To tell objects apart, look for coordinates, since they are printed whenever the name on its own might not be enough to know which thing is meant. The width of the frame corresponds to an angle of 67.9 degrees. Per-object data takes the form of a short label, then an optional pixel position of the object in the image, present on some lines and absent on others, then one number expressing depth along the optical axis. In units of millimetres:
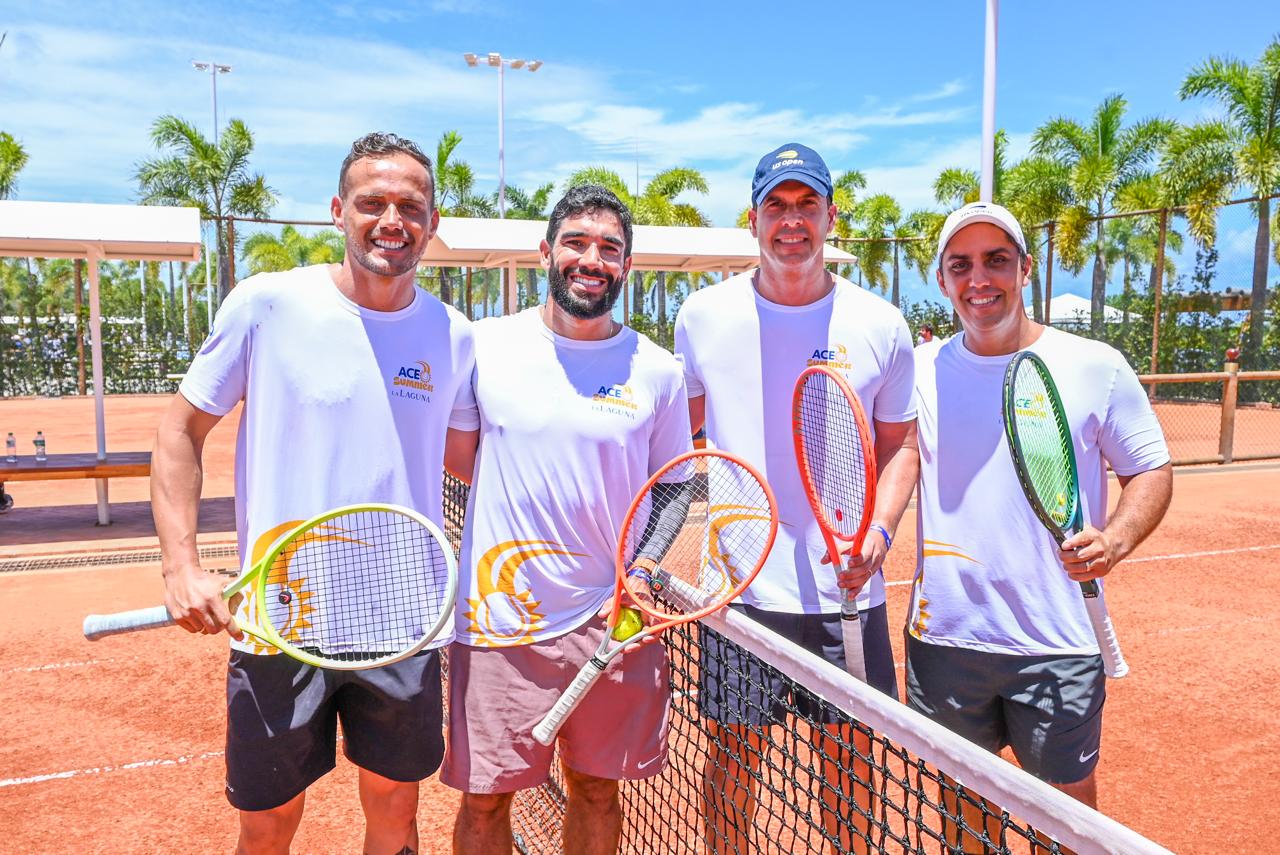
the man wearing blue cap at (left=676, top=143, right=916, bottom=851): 2842
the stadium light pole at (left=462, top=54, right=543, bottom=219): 22984
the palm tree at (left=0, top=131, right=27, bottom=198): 28734
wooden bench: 8672
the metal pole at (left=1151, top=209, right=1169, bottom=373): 19222
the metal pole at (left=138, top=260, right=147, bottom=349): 27862
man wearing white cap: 2531
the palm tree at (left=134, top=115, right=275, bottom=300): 27516
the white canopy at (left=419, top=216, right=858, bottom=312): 12898
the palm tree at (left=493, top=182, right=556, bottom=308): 32781
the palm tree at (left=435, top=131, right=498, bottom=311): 27734
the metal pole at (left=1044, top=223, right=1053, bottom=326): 22312
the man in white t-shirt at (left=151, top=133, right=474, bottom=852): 2432
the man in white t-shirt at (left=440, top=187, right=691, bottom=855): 2533
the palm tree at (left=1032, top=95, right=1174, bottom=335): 24047
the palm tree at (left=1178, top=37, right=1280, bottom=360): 18406
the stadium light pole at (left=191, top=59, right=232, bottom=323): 38719
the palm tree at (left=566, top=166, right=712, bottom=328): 28172
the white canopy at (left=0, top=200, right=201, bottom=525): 8891
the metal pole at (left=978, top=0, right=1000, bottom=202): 10508
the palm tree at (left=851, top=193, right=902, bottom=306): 30578
